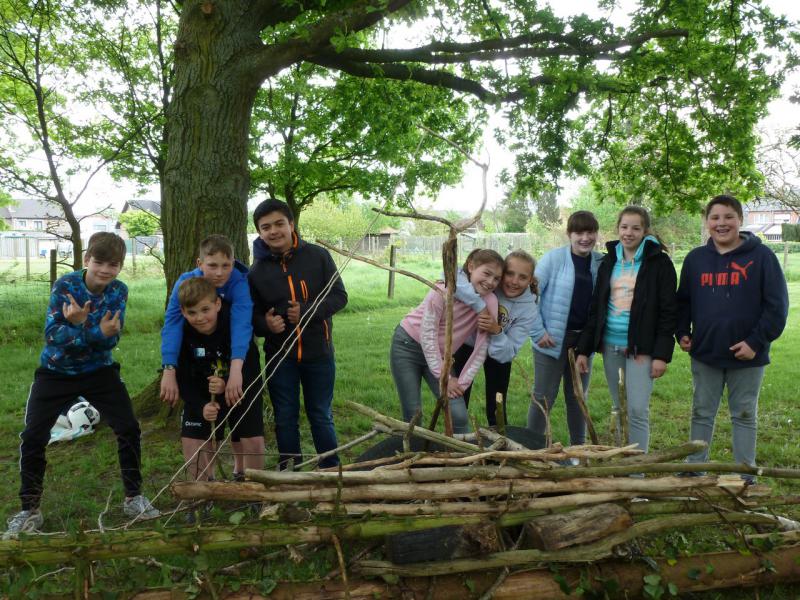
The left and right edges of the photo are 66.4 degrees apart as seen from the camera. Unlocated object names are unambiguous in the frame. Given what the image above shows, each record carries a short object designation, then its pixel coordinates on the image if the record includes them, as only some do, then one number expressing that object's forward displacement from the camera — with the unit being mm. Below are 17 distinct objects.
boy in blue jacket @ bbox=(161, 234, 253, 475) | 3418
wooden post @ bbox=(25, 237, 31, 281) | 15052
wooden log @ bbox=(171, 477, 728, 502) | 2479
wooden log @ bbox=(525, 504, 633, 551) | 2494
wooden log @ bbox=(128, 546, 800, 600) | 2375
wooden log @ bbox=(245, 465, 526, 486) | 2475
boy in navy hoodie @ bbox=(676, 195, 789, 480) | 3684
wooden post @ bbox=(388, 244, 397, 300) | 14219
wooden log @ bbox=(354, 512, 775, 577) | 2398
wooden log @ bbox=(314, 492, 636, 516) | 2521
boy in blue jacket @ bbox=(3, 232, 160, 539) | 3455
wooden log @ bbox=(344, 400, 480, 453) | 2924
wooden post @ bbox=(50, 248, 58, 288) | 11086
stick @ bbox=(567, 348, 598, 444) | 3316
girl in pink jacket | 3598
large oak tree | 4930
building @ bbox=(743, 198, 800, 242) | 70475
